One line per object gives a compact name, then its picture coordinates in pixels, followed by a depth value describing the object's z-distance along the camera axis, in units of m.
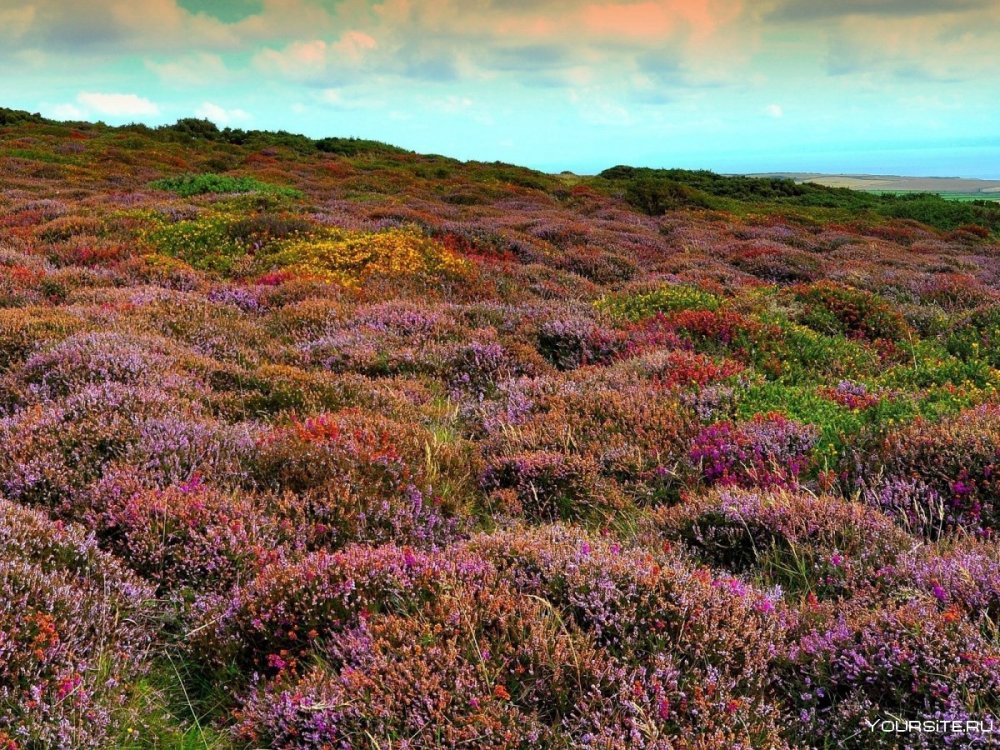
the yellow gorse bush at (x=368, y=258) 12.35
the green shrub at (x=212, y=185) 23.55
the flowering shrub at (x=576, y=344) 8.77
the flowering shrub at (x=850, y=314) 10.48
